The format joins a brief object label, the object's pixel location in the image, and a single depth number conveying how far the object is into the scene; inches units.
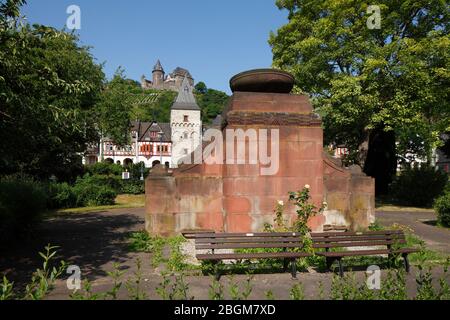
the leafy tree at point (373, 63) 744.3
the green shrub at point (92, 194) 867.4
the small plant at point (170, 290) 153.2
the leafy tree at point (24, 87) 227.3
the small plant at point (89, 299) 140.0
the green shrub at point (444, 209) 522.3
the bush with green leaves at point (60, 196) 807.1
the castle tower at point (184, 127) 3117.6
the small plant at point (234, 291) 140.8
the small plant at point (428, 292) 156.8
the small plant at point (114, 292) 138.8
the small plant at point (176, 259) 275.0
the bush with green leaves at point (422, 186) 874.1
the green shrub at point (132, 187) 1251.2
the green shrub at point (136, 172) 1600.6
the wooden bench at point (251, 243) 247.8
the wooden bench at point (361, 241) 259.1
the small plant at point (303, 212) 301.3
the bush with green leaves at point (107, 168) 2140.3
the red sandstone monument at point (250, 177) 354.3
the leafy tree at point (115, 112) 1106.1
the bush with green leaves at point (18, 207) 352.5
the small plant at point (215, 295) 147.4
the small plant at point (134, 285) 196.4
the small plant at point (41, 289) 126.7
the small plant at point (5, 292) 125.5
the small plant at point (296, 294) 149.7
